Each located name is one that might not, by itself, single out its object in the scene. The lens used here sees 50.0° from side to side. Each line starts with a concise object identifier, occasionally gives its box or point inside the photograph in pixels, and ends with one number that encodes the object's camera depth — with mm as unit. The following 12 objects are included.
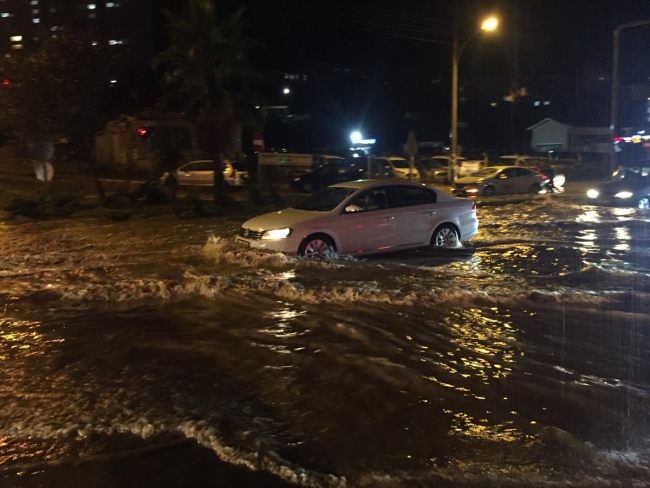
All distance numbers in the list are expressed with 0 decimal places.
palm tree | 20594
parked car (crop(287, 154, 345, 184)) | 32344
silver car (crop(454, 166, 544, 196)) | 27141
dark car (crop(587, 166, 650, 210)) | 22406
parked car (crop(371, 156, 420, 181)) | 32878
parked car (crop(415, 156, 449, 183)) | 33906
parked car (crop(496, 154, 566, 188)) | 34062
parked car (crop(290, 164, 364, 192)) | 29156
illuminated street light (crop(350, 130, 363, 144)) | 54478
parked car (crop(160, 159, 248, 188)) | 29312
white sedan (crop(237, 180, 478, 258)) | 11594
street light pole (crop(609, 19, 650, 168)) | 29433
